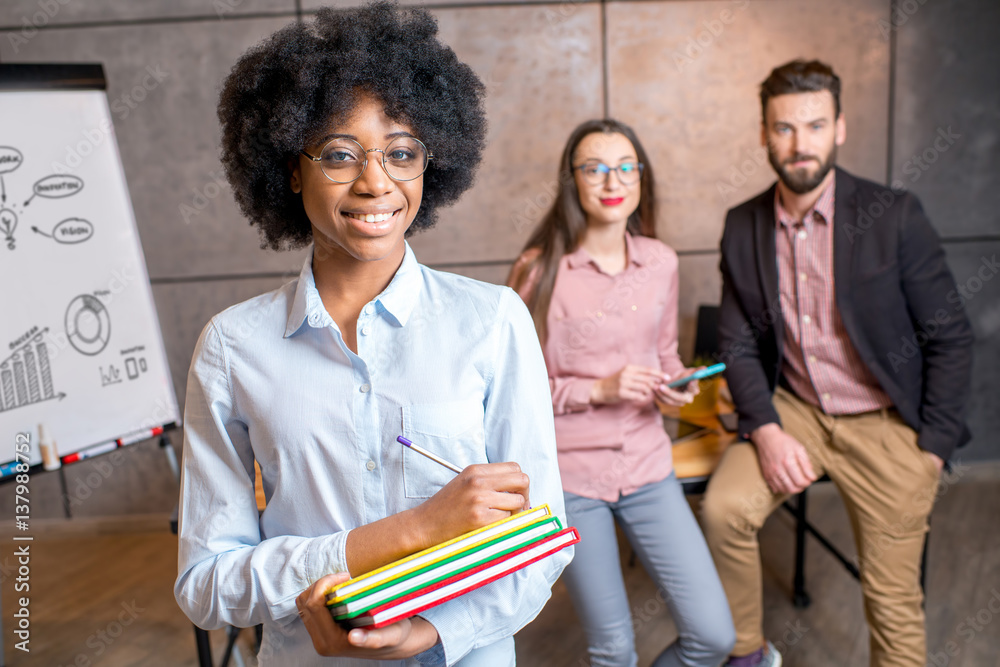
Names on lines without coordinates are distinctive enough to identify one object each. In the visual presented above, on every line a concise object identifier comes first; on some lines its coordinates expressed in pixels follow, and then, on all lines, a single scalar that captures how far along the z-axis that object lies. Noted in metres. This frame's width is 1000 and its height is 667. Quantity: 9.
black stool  2.62
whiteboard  2.19
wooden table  2.22
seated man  2.07
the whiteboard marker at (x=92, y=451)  2.27
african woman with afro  1.07
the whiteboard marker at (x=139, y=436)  2.41
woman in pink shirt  1.86
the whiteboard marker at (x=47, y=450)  2.19
